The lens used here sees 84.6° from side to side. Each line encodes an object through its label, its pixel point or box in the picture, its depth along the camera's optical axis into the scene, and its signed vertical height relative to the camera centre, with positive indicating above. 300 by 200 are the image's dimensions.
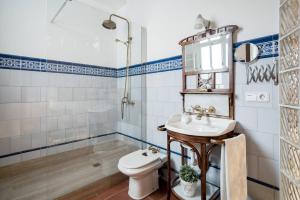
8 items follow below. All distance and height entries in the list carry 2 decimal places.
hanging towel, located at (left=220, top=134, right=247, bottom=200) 1.21 -0.53
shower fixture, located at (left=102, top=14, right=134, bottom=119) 2.56 +0.53
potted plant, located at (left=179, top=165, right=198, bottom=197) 1.54 -0.76
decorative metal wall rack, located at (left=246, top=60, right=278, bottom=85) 1.24 +0.21
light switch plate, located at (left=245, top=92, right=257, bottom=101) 1.35 +0.03
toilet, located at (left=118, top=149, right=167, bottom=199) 1.67 -0.73
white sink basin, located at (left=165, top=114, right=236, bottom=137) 1.31 -0.24
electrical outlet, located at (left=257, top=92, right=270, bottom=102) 1.28 +0.02
